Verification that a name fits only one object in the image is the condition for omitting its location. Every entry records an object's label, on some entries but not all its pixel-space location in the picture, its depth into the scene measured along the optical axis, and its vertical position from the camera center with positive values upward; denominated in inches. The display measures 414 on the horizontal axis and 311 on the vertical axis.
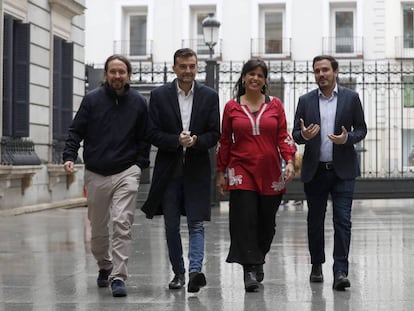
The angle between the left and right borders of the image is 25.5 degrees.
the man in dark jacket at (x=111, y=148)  284.2 +3.3
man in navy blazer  293.7 +2.4
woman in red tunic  285.7 -1.3
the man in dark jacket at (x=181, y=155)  286.4 +1.4
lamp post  759.1 +78.2
